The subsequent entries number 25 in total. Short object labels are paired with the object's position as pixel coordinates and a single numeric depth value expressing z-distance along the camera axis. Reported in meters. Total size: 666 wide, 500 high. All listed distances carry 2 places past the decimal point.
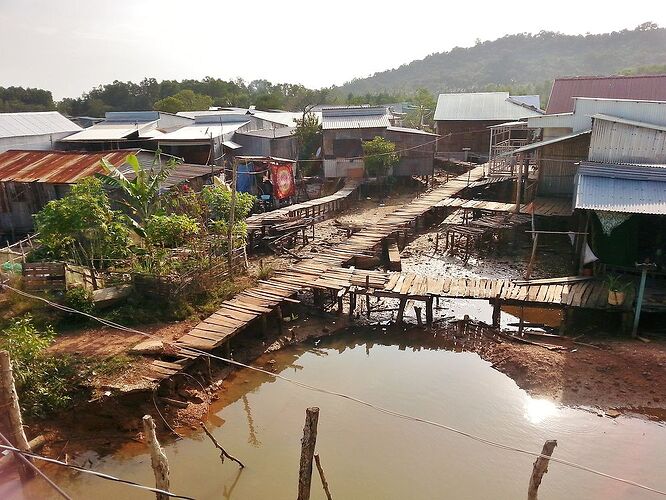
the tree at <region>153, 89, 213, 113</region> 45.69
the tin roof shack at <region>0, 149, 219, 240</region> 19.64
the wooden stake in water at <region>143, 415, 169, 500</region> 6.50
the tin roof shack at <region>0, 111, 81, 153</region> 25.45
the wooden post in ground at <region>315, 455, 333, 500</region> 6.53
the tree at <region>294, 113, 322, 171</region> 31.19
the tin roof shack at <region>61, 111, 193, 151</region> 27.72
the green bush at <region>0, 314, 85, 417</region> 9.73
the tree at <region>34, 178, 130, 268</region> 12.41
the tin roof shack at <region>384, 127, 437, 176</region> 27.05
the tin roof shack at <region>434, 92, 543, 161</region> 32.03
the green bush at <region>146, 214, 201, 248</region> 13.05
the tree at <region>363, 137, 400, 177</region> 26.48
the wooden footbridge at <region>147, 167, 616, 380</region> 11.42
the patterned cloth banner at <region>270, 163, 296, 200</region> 23.14
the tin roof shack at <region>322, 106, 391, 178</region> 28.02
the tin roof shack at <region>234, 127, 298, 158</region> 28.48
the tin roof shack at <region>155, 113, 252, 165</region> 26.19
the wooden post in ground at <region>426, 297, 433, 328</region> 13.74
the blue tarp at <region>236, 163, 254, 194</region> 23.52
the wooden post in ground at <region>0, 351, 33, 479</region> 7.70
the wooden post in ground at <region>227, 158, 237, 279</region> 14.44
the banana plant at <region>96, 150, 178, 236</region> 13.82
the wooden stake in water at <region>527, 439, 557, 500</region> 5.88
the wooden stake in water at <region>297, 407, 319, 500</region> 6.26
